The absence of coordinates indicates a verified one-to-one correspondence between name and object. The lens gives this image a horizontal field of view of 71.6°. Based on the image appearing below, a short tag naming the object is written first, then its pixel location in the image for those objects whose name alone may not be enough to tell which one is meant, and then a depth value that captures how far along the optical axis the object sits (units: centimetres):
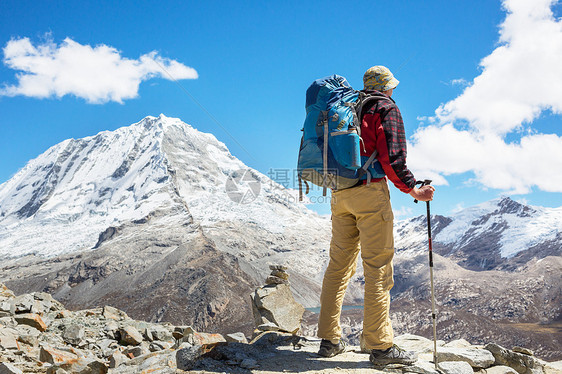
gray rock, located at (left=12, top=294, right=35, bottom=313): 794
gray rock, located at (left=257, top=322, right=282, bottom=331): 631
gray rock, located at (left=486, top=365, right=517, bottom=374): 436
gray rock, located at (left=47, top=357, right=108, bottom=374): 411
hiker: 374
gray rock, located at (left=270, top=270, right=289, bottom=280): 915
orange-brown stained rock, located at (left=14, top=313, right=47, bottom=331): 717
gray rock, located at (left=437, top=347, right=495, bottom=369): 436
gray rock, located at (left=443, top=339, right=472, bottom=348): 594
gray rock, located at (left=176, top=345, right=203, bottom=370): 366
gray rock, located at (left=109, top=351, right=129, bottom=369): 498
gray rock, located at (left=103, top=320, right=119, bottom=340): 762
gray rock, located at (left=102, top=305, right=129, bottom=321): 912
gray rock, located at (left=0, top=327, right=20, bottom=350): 551
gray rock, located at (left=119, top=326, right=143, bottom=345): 738
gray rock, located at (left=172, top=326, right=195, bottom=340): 734
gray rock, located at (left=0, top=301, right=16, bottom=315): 754
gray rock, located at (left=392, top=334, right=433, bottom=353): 516
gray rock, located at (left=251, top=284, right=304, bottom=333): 761
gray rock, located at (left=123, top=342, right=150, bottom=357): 588
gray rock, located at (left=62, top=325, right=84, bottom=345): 703
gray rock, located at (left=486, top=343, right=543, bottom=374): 474
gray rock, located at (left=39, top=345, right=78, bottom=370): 523
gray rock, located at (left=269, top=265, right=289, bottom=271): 913
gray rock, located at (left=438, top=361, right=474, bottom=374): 388
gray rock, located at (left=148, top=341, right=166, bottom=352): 656
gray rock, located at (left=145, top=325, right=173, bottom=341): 749
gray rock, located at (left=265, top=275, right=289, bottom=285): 895
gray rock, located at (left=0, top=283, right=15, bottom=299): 918
